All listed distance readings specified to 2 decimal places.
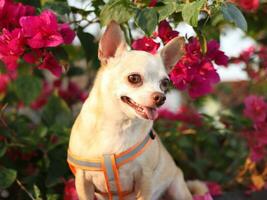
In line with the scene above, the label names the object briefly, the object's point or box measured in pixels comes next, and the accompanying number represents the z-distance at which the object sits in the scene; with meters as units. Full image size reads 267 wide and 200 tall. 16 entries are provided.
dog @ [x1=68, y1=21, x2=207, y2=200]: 1.26
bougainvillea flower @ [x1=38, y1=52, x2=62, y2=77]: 1.46
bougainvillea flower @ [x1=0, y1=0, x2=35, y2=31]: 1.41
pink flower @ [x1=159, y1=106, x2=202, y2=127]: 2.37
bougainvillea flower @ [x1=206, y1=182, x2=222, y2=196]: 1.97
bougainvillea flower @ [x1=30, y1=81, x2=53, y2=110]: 2.54
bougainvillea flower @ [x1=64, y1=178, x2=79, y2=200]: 1.63
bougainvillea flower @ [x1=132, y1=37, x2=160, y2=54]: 1.43
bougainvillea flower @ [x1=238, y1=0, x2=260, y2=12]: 1.79
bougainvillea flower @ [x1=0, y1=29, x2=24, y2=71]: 1.36
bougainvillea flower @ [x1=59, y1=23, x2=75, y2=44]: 1.44
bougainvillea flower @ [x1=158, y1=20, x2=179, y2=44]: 1.42
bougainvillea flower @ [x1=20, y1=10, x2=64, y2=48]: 1.36
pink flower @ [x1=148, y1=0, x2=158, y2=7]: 1.45
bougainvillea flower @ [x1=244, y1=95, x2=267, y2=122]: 1.94
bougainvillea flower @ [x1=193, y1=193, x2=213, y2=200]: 1.71
